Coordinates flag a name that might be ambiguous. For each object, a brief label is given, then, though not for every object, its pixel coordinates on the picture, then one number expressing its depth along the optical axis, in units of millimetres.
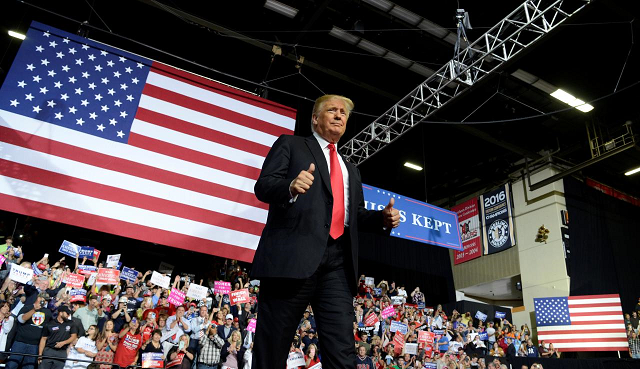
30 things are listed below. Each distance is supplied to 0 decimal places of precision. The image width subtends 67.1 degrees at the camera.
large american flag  5246
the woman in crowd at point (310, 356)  6577
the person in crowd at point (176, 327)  6059
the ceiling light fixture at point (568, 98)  10319
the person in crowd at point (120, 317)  6121
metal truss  6605
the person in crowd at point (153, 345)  5605
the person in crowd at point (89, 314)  5934
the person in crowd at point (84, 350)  5297
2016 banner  13219
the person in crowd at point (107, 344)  5543
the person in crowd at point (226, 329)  6273
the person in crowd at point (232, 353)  6125
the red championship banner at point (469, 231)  13977
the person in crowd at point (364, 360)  6875
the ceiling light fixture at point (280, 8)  8125
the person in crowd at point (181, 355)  5754
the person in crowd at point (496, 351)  10286
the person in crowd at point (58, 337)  5247
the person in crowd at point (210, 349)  5961
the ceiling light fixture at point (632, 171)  12750
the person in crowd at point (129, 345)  5559
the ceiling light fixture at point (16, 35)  9203
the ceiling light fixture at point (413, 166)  13830
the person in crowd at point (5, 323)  5160
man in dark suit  1396
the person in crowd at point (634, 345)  9547
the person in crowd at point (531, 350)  10195
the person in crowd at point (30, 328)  5234
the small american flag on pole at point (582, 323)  9695
